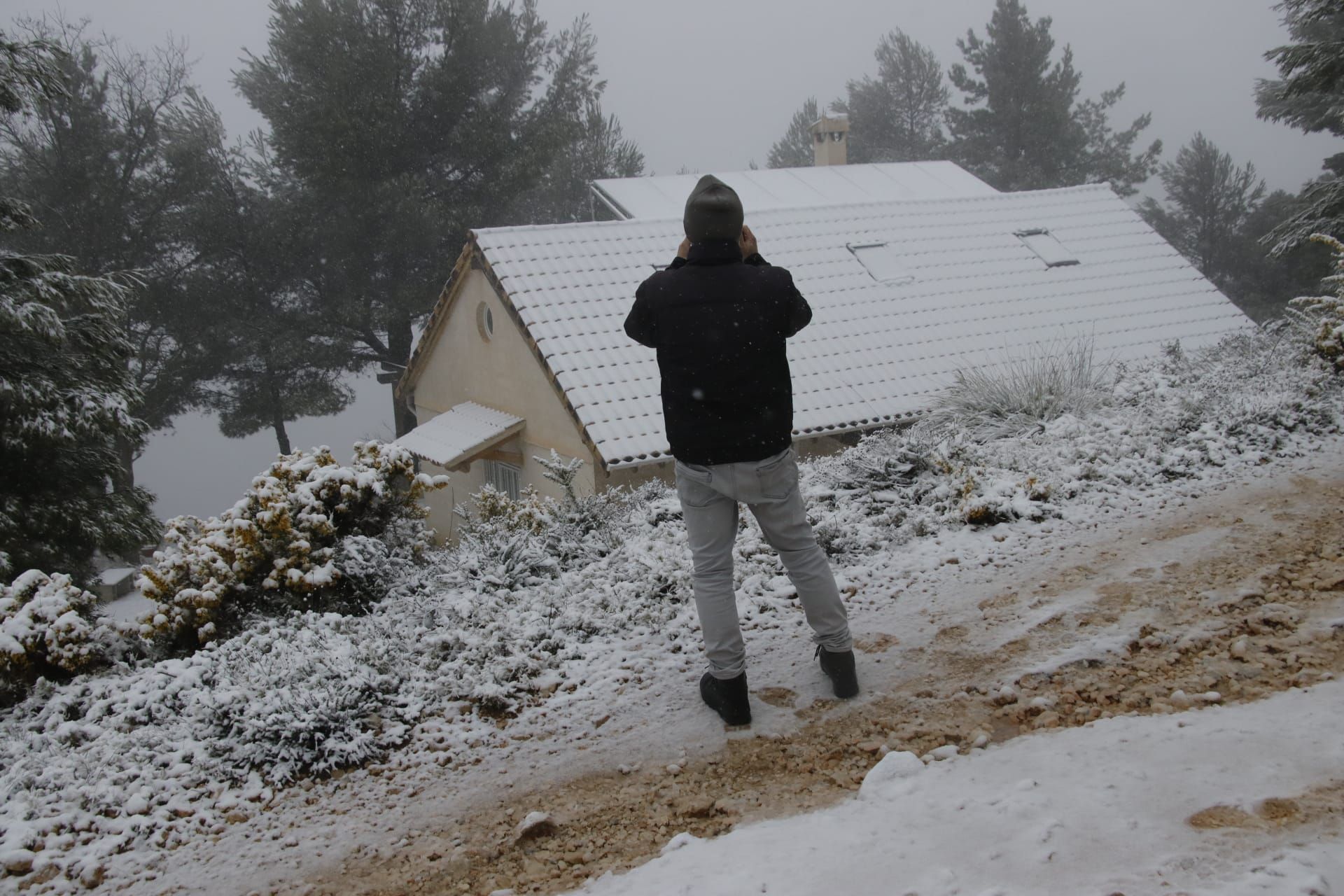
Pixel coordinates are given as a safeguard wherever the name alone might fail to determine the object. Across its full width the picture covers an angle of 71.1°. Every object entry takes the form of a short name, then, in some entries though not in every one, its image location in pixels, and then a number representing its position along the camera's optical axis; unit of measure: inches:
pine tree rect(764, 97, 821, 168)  1900.8
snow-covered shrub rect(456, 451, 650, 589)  219.5
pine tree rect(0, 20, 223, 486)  895.1
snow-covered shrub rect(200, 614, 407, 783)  148.3
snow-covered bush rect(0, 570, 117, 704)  190.1
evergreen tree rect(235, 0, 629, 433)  948.6
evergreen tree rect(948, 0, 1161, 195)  1510.8
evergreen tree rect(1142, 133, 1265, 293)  1309.1
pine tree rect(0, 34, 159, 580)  433.4
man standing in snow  133.0
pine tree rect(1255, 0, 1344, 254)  546.9
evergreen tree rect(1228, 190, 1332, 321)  1136.2
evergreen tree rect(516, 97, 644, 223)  1299.2
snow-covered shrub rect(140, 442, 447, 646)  215.2
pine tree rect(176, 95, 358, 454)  954.1
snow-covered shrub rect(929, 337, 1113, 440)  291.4
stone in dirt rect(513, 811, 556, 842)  120.4
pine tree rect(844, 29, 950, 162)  1803.6
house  448.5
